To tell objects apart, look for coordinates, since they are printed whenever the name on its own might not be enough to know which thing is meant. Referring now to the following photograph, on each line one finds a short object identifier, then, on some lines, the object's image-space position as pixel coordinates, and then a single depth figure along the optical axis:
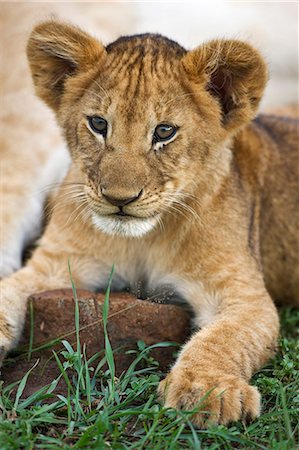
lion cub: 6.53
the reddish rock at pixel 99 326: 6.73
